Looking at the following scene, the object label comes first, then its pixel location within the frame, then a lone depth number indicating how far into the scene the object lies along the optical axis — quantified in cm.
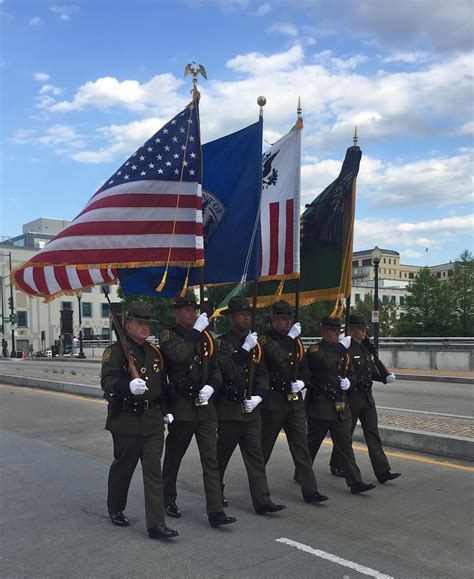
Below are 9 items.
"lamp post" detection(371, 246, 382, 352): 2112
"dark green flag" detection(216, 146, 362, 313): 750
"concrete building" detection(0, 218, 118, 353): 6173
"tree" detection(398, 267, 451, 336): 4548
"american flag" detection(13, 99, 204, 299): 603
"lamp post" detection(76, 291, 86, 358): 4384
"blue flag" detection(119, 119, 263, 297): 656
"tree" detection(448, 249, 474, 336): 4538
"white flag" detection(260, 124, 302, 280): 713
